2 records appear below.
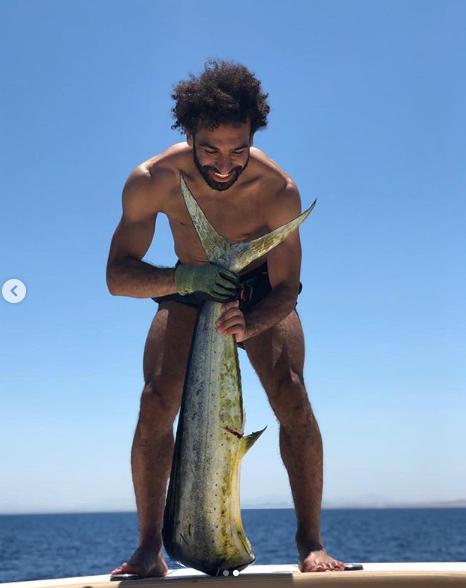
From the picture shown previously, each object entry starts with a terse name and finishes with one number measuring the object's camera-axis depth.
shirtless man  3.72
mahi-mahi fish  3.24
